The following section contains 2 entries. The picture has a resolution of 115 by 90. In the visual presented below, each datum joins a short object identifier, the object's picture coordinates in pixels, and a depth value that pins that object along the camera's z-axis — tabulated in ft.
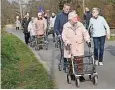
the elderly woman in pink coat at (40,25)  62.83
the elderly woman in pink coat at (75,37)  33.53
